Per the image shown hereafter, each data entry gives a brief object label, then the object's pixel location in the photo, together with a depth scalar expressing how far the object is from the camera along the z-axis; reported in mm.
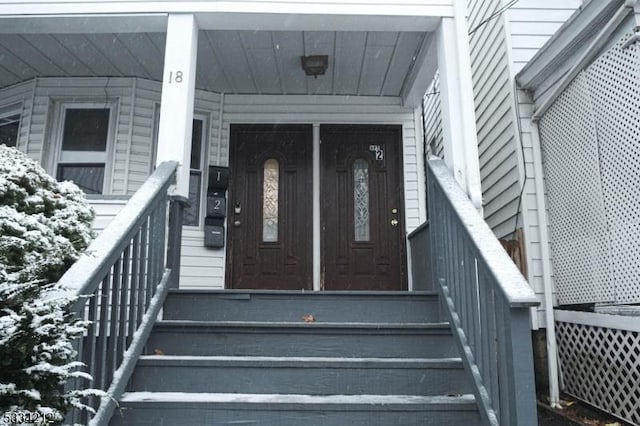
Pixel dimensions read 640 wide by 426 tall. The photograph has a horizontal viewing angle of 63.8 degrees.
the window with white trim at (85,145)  5047
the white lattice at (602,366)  3221
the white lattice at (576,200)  3673
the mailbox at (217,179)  5168
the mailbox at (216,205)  5086
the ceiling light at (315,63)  4625
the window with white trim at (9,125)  5268
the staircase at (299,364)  2316
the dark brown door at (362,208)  5184
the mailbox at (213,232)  5016
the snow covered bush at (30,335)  1436
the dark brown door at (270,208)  5172
